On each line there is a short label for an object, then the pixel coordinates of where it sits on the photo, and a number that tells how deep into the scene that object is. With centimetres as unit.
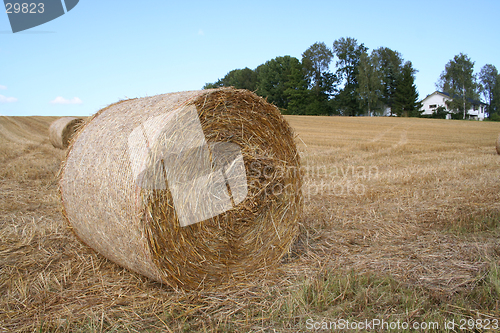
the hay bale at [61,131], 1187
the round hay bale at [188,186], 268
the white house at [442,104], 5516
